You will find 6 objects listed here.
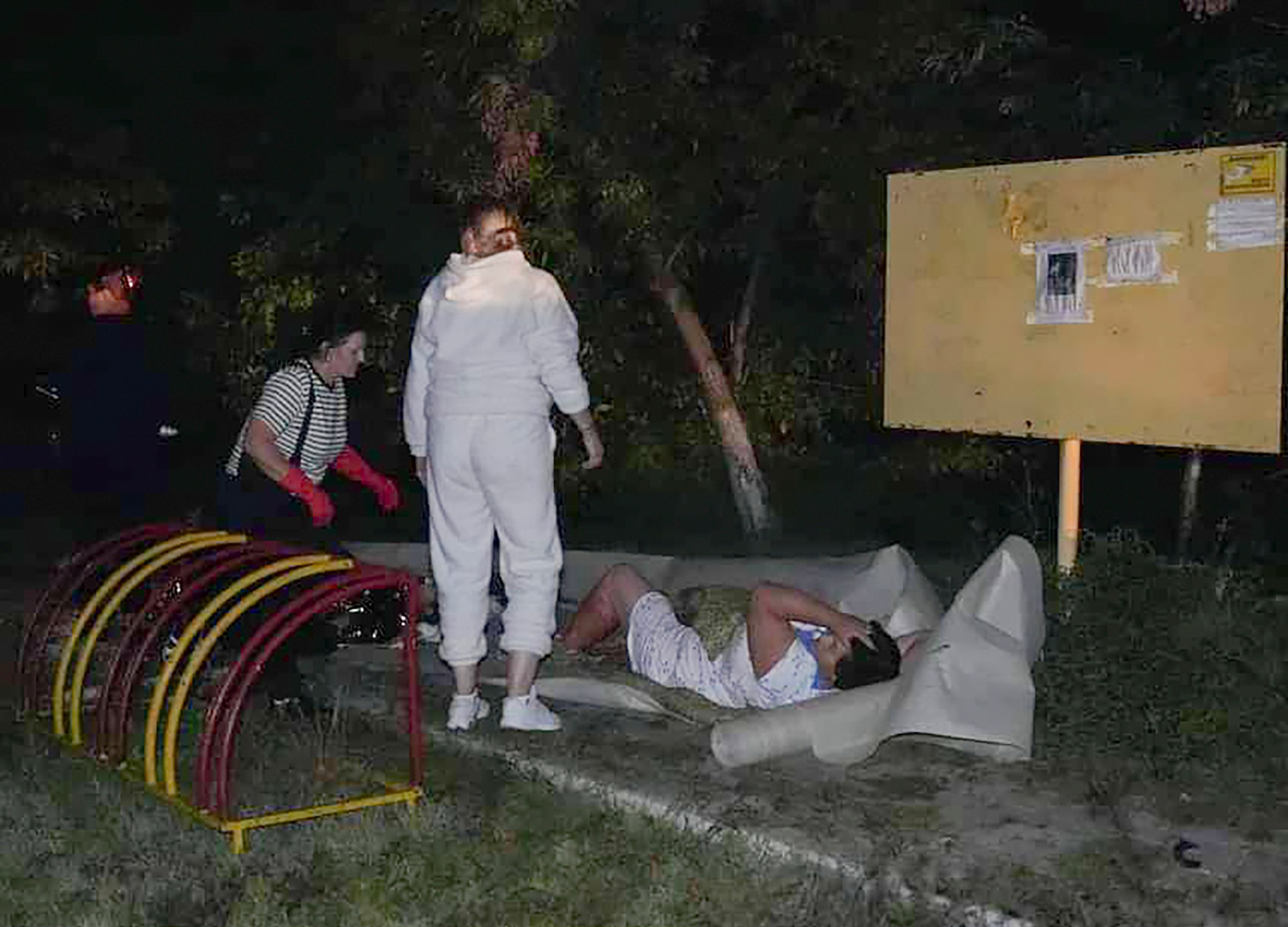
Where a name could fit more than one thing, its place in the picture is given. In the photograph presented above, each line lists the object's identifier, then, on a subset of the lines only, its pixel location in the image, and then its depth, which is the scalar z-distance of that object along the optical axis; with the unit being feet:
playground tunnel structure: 16.83
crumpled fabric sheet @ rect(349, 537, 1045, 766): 18.66
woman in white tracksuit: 19.04
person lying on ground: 20.03
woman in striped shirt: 21.47
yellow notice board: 19.98
